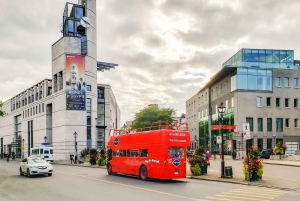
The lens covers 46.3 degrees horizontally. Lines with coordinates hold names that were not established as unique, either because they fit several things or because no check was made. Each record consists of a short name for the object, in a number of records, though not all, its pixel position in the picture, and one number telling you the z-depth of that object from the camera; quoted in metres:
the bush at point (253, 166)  21.25
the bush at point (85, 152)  57.55
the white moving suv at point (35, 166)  26.48
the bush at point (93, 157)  43.46
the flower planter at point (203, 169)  26.22
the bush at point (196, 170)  25.88
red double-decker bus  21.73
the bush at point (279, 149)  51.40
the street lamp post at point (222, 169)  23.61
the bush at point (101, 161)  41.05
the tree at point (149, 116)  93.94
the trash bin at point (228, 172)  23.48
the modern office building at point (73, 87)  62.84
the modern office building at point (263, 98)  64.62
